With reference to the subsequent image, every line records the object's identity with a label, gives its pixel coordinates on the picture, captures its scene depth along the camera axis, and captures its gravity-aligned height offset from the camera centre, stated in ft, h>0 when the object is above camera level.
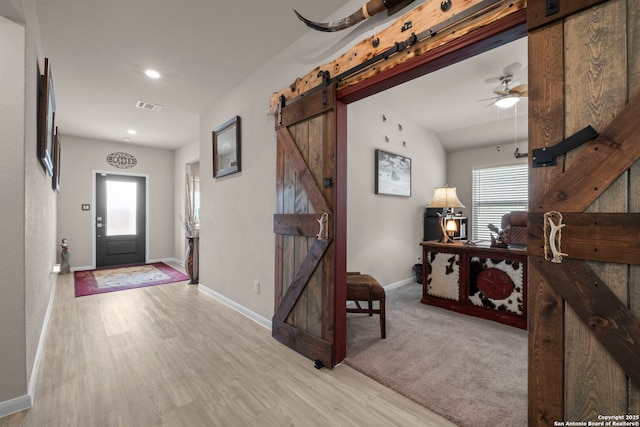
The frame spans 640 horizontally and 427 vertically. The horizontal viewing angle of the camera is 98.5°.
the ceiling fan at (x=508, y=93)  9.71 +4.39
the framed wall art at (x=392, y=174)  12.93 +1.98
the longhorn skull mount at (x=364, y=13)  5.71 +4.42
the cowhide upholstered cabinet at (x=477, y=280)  9.14 -2.44
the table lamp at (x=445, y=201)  11.39 +0.54
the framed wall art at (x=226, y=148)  10.76 +2.72
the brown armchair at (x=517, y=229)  9.44 -0.51
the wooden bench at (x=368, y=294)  8.30 -2.45
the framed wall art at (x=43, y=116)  7.33 +2.60
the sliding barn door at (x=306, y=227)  6.91 -0.38
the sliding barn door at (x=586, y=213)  3.32 +0.02
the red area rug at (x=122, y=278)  14.08 -3.87
